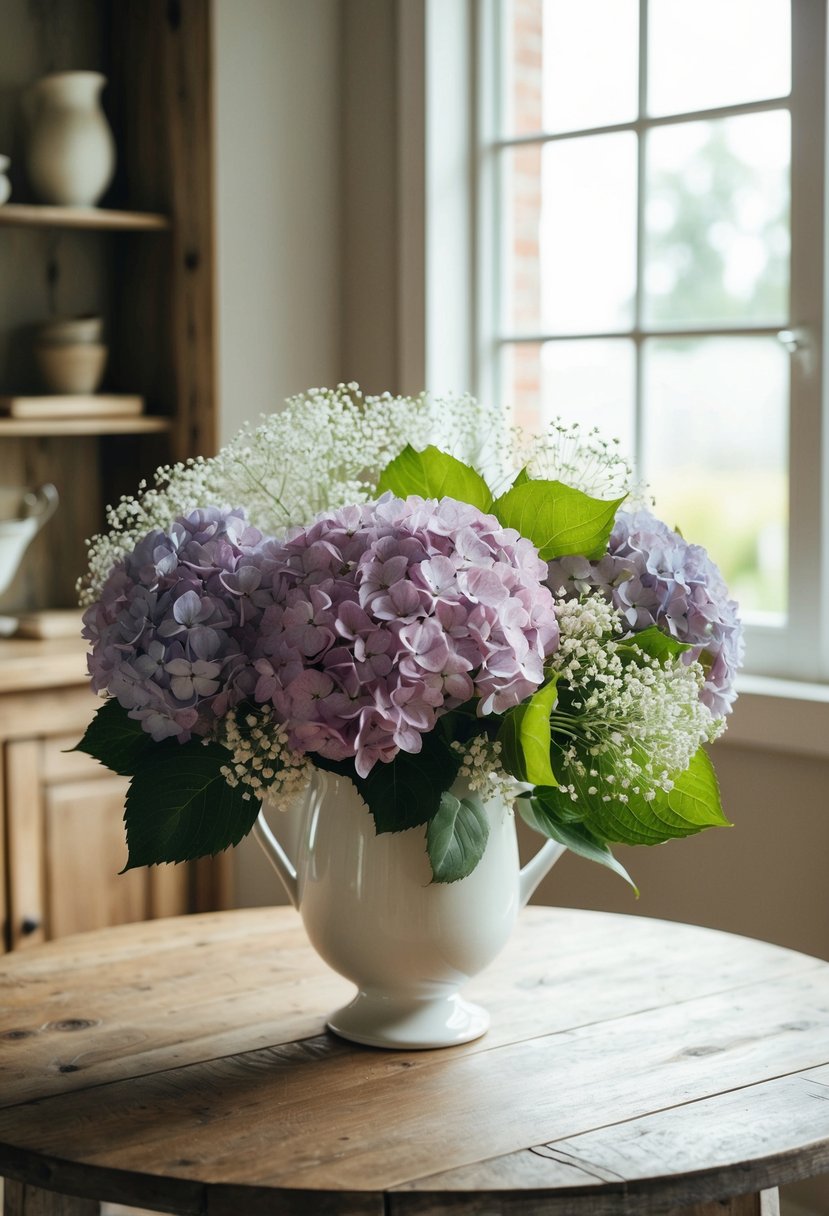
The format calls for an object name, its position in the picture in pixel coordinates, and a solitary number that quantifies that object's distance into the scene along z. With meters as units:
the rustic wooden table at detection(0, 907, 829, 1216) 1.08
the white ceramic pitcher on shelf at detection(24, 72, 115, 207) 2.78
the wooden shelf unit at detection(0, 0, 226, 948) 2.65
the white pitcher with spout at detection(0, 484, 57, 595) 2.71
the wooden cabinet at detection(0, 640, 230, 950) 2.60
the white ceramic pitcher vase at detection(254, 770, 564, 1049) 1.29
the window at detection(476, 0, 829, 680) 2.39
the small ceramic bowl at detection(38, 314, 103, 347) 2.85
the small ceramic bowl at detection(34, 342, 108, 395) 2.86
